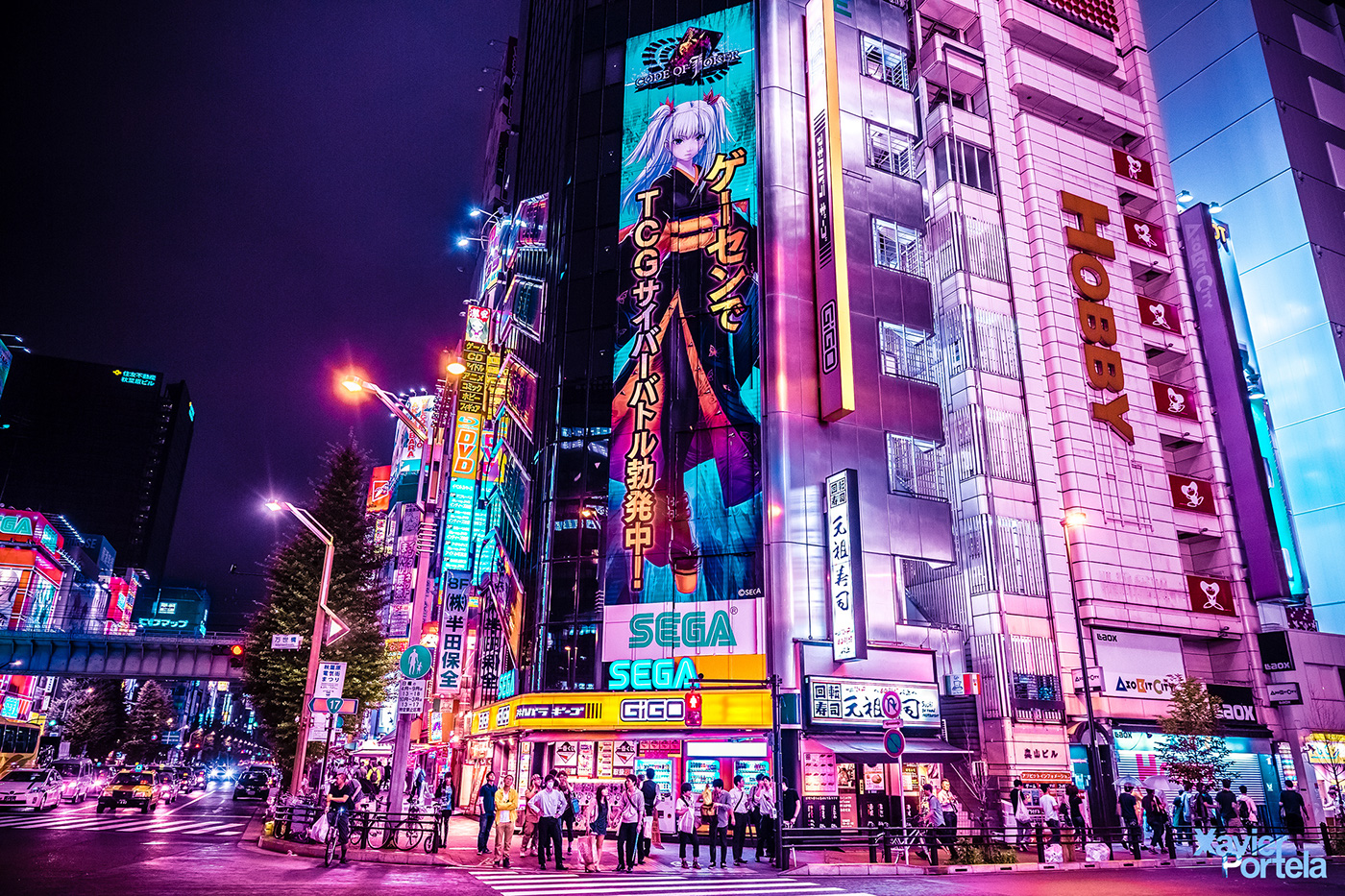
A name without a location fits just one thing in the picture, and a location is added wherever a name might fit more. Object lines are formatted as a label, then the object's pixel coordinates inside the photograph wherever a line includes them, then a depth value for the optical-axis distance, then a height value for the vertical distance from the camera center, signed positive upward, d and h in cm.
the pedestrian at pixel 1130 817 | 2152 -148
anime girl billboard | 3216 +1621
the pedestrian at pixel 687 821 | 1992 -152
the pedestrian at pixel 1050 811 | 2088 -137
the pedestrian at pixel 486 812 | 1958 -137
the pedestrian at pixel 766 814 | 2036 -135
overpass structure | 4991 +499
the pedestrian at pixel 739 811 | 1962 -130
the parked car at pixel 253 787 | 4815 -221
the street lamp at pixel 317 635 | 2242 +297
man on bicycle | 1806 -111
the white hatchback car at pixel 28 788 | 3025 -159
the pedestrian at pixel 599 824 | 1814 -145
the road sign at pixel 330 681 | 2239 +164
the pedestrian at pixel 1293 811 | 2358 -127
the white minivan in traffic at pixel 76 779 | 3850 -160
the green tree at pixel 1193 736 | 3033 +91
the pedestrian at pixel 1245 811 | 2465 -147
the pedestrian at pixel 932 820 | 1933 -152
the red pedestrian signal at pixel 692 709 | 2891 +142
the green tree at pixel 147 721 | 9450 +245
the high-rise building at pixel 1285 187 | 4241 +2979
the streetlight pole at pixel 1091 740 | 2558 +54
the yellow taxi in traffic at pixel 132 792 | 3475 -187
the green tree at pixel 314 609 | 3212 +517
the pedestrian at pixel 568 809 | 1942 -125
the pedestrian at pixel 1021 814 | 2176 -137
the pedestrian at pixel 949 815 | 1975 -145
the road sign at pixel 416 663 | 1847 +177
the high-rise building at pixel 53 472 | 18600 +5782
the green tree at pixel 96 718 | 8031 +232
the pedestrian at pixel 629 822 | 1855 -145
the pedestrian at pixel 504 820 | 1838 -143
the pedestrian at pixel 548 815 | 1839 -132
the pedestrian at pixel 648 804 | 1981 -138
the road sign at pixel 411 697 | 1892 +107
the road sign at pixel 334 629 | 2316 +305
